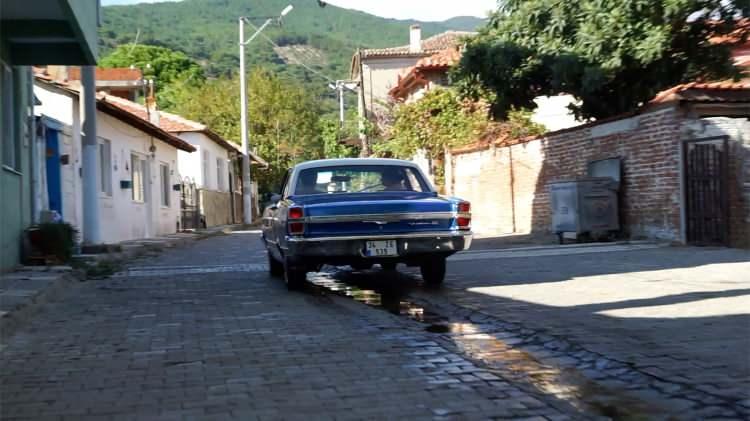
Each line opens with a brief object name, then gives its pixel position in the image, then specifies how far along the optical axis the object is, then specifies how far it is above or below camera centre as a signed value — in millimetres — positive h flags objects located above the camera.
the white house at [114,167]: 16859 +1383
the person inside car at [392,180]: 11062 +434
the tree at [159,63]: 71062 +13373
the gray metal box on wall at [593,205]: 16234 +59
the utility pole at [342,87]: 61238 +9381
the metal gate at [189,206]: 31844 +555
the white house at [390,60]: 57000 +10274
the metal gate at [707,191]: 13914 +220
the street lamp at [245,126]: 40188 +4249
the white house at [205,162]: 35031 +2529
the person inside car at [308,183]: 10836 +424
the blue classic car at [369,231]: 9461 -174
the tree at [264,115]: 51625 +6200
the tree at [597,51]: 16547 +3165
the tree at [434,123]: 30281 +3163
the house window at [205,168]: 37250 +2205
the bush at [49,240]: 12805 -223
